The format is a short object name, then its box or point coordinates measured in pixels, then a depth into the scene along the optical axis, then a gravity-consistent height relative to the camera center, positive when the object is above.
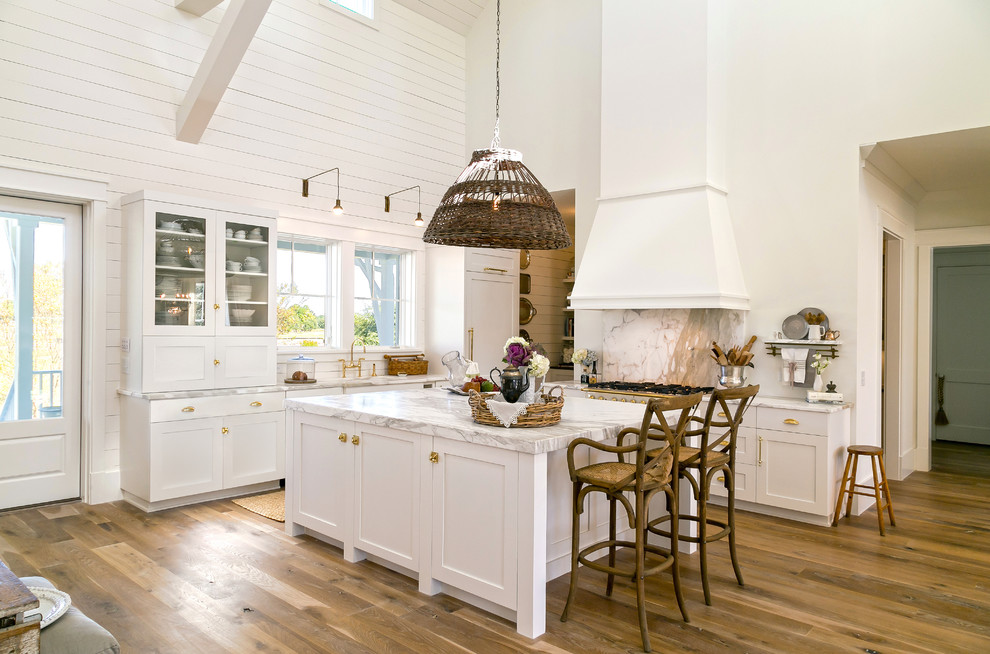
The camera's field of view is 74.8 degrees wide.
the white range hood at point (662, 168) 5.23 +1.34
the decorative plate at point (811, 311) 5.06 +0.11
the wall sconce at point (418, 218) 6.62 +1.07
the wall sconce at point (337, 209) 5.97 +1.04
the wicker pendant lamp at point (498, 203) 3.26 +0.61
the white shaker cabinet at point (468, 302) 7.14 +0.24
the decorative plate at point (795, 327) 5.12 -0.02
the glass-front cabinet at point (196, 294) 4.78 +0.22
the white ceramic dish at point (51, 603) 1.71 -0.78
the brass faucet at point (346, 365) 6.40 -0.43
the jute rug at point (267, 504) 4.68 -1.39
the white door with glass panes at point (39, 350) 4.62 -0.22
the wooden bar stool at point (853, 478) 4.45 -1.08
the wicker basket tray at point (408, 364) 6.76 -0.44
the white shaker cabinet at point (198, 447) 4.69 -0.97
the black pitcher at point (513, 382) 3.18 -0.29
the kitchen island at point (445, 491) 2.87 -0.87
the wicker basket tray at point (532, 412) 3.13 -0.44
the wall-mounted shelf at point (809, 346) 5.02 -0.16
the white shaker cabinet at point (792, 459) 4.59 -0.98
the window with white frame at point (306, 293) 6.15 +0.28
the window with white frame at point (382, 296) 6.79 +0.29
